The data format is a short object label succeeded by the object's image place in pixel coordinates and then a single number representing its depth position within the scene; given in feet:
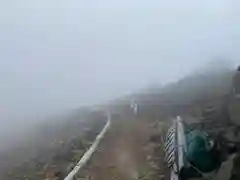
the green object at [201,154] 11.81
